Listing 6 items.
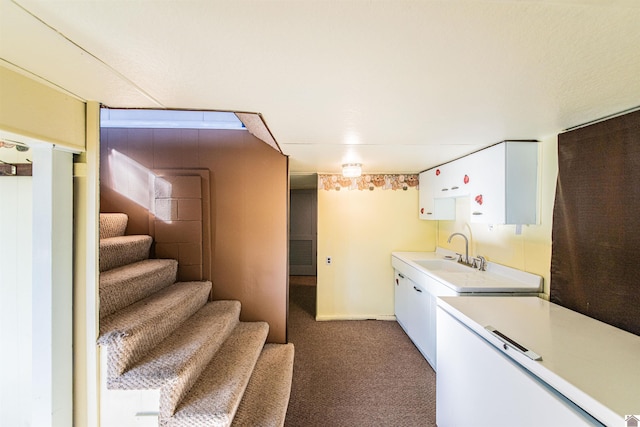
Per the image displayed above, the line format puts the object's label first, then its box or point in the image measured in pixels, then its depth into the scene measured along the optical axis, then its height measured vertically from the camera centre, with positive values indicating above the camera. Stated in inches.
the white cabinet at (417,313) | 91.0 -42.7
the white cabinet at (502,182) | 70.2 +9.3
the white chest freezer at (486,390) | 35.6 -31.5
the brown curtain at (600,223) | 49.1 -2.3
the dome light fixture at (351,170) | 103.5 +17.8
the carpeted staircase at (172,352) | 52.6 -35.0
